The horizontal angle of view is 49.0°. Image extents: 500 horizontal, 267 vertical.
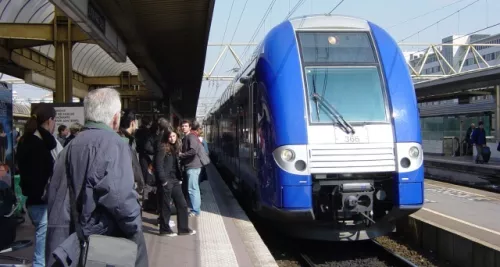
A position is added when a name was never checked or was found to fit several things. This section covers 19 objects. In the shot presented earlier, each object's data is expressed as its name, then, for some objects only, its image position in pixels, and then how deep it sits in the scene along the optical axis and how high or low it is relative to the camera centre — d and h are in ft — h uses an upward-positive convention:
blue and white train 23.45 +0.01
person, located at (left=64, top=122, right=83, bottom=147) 28.82 +0.42
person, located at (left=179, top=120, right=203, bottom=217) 28.53 -1.32
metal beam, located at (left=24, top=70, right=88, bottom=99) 64.85 +7.34
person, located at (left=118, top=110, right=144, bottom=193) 21.34 +0.51
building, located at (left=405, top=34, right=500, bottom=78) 192.22 +32.71
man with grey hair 9.66 -1.04
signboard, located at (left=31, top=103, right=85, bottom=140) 36.70 +1.59
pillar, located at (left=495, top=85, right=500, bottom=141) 78.88 +2.86
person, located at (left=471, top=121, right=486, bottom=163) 68.59 -1.23
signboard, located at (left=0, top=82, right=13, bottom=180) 22.74 +0.44
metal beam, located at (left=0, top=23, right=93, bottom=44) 44.04 +8.86
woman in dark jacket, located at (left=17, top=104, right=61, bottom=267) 15.90 -0.76
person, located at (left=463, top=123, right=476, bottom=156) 81.69 -1.85
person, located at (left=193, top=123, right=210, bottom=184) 33.27 -2.56
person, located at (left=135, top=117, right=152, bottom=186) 31.35 -0.67
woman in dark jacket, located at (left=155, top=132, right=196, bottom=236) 24.43 -2.13
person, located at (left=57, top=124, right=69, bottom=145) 32.45 +0.24
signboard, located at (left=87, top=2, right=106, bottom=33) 32.52 +7.50
